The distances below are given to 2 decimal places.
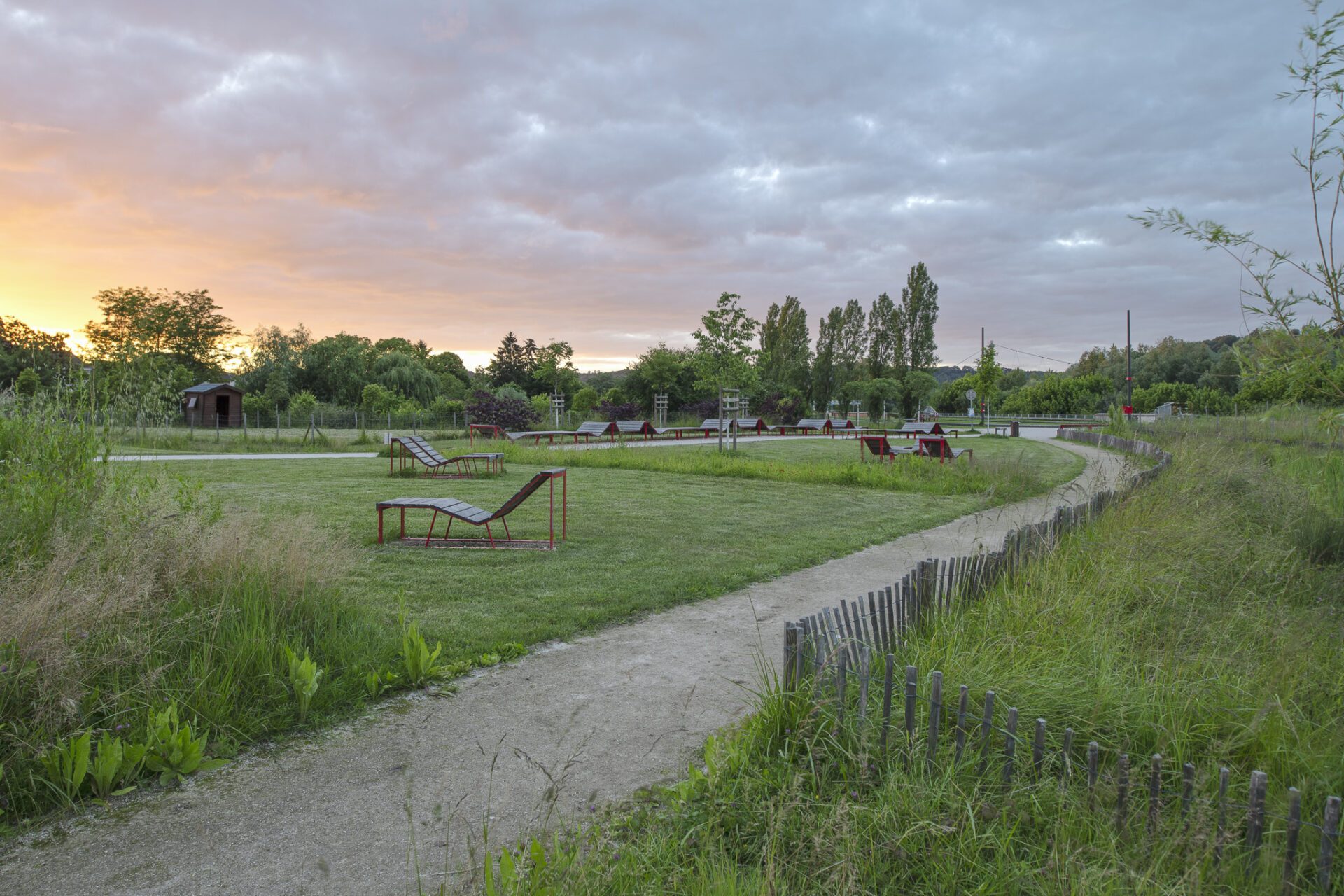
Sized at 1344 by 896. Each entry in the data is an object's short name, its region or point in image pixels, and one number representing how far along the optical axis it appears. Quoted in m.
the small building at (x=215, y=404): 38.66
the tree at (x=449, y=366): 75.38
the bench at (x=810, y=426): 35.78
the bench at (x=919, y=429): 24.17
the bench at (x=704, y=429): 32.00
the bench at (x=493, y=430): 23.05
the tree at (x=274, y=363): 52.06
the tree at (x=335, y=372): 53.62
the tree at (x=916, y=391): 55.94
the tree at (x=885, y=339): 62.69
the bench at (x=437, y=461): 14.52
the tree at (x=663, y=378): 45.94
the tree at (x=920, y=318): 62.47
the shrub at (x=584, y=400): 45.66
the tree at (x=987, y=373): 40.69
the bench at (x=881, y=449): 16.44
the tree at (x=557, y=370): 62.06
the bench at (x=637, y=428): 29.42
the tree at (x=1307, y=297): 3.87
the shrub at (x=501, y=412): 34.34
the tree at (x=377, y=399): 40.88
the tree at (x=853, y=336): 62.38
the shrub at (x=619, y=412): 43.03
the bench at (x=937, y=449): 15.41
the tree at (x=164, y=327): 54.69
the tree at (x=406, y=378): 52.59
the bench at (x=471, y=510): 7.19
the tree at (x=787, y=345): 58.94
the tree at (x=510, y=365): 66.19
